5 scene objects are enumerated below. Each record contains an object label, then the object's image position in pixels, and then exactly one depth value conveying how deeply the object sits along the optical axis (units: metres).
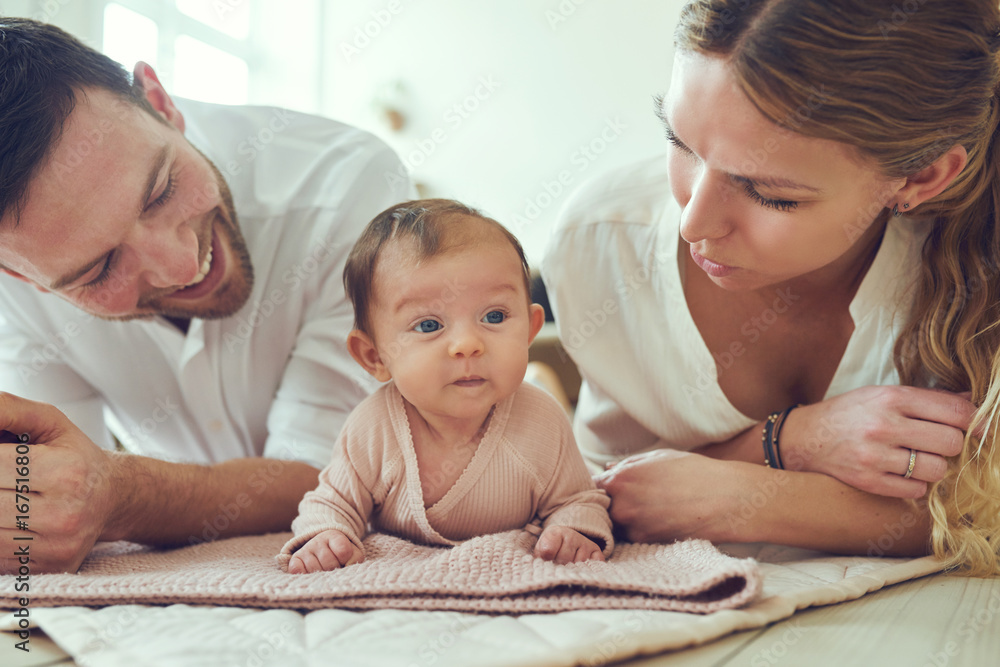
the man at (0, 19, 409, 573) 1.05
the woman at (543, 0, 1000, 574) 0.89
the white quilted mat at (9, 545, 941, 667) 0.66
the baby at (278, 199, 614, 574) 1.00
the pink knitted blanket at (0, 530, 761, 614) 0.78
